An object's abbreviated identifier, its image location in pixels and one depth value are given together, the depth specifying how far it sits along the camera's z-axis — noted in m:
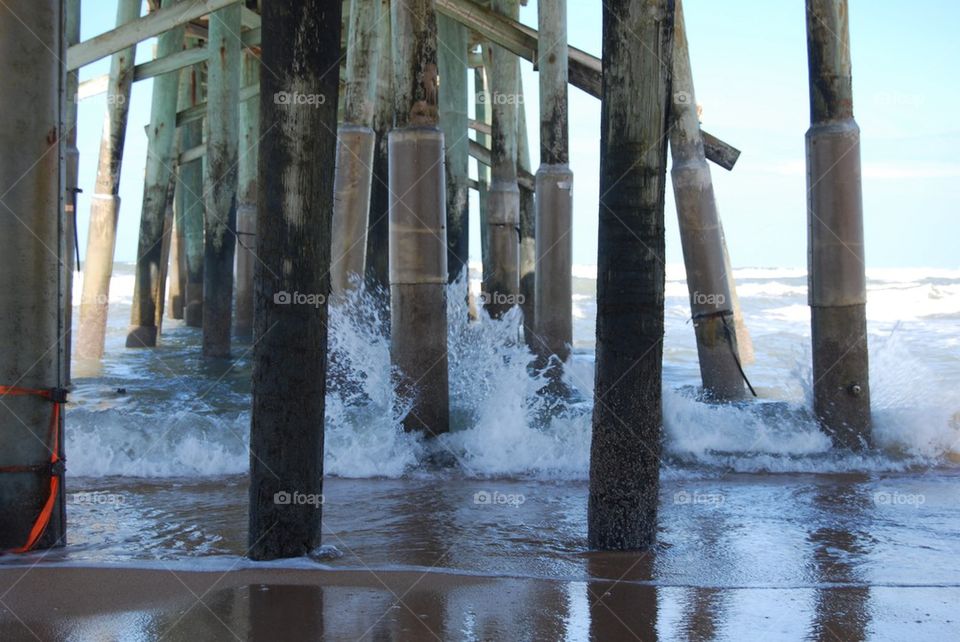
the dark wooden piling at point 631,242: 4.32
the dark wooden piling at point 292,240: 4.03
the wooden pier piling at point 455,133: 11.02
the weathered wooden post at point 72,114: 10.12
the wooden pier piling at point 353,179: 8.77
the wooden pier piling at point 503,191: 12.58
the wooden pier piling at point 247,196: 13.55
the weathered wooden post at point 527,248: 15.04
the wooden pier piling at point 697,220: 8.76
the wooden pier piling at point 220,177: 12.39
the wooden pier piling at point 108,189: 11.93
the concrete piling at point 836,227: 7.74
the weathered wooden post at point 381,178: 9.83
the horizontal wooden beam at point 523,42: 9.41
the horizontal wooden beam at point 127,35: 10.02
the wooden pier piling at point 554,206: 10.46
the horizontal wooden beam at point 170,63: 11.78
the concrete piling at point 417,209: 7.60
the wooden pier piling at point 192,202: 18.66
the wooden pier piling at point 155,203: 13.57
